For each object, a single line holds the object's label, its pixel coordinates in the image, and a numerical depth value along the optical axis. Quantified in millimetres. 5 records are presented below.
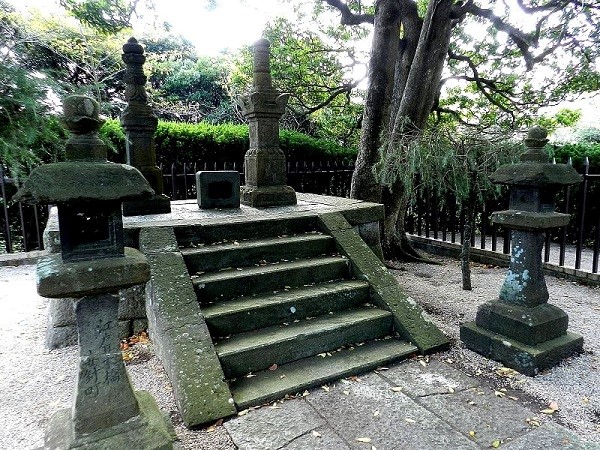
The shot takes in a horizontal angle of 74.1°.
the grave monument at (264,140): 5633
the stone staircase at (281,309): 3102
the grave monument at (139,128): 5113
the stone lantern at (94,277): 1994
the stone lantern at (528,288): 3254
